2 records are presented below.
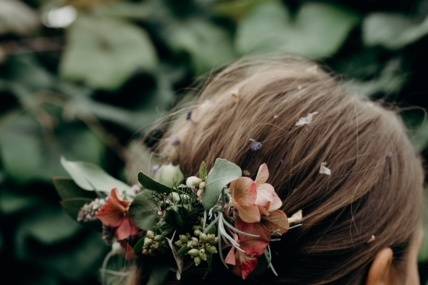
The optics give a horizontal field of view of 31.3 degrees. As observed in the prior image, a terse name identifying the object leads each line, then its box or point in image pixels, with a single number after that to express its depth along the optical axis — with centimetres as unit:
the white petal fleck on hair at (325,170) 99
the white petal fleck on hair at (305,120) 103
